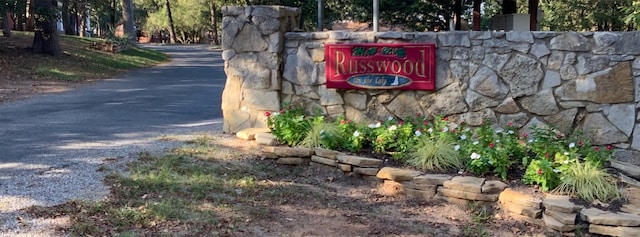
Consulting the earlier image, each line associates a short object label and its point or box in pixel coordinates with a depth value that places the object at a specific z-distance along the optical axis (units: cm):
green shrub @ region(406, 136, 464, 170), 500
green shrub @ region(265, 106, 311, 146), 574
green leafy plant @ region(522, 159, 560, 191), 446
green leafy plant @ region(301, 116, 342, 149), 555
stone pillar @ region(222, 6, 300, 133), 636
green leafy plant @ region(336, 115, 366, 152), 550
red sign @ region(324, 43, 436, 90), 595
